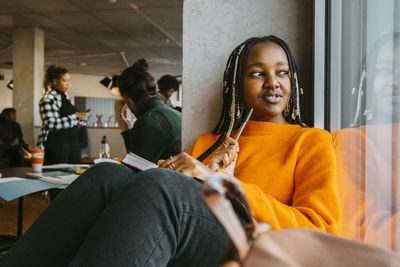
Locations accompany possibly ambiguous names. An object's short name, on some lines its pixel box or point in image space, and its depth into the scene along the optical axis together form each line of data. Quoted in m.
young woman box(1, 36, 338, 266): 0.72
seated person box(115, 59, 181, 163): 1.77
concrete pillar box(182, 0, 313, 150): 1.38
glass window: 0.78
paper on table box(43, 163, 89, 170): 2.11
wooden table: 1.76
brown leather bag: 0.41
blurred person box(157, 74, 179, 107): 3.20
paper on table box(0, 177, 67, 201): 1.26
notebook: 1.04
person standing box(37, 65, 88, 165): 3.09
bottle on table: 2.37
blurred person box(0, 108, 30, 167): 5.47
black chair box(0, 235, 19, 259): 1.31
